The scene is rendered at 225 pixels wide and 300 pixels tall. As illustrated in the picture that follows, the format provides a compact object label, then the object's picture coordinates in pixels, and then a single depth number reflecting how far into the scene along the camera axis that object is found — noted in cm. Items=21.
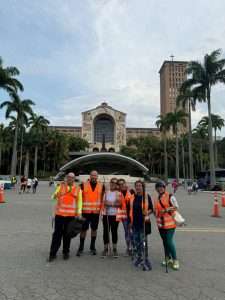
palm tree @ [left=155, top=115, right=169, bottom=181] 4561
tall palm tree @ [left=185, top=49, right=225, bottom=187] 2576
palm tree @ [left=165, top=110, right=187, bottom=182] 4326
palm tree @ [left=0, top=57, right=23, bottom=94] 2627
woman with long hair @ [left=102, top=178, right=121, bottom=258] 455
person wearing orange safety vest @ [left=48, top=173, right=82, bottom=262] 431
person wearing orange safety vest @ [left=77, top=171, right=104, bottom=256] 459
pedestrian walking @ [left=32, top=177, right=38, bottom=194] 2078
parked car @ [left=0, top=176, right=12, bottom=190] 2485
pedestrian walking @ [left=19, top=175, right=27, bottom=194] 2083
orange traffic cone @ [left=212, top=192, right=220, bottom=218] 957
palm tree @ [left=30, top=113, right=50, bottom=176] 4745
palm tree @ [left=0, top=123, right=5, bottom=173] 5047
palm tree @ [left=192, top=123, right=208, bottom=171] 5090
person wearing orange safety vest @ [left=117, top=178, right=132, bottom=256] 450
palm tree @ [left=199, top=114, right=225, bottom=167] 4502
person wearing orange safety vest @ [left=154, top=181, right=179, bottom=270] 400
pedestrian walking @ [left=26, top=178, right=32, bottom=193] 2179
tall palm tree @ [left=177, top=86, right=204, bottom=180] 2765
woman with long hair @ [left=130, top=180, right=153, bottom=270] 406
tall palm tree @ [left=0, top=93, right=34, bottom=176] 3339
